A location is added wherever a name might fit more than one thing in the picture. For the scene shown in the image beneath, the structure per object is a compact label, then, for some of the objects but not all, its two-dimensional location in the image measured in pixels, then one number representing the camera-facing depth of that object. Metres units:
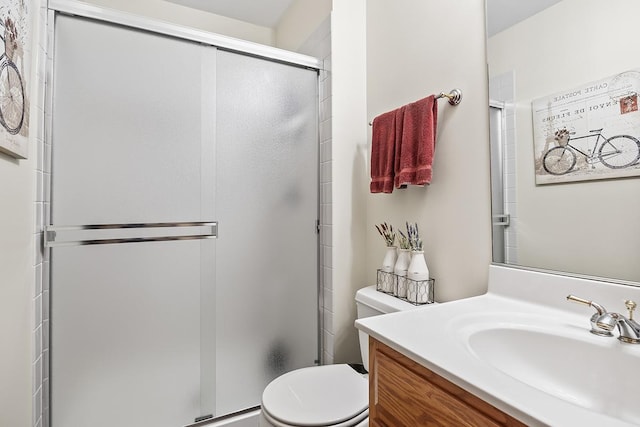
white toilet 1.03
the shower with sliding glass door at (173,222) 1.29
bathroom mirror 0.77
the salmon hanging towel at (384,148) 1.37
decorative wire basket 1.22
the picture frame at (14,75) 0.84
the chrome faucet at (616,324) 0.66
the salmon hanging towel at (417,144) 1.21
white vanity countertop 0.48
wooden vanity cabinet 0.53
